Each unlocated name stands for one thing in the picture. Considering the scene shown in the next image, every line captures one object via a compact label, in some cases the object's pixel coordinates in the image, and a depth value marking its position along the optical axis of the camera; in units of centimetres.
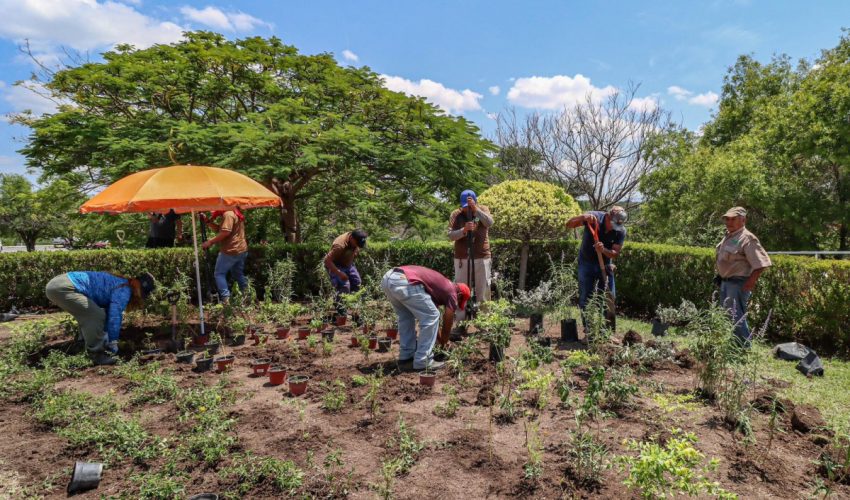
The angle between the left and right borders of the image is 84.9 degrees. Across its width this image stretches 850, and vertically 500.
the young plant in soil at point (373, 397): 381
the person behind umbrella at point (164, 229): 882
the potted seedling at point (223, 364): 510
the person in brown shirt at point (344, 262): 595
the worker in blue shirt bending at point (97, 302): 513
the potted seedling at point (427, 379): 442
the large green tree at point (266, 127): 819
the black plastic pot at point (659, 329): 646
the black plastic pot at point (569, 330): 594
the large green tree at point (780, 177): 1191
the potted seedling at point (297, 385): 434
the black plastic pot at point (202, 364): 504
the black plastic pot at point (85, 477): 286
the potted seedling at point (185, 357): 534
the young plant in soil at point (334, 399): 396
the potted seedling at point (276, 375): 466
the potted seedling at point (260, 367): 491
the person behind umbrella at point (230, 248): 706
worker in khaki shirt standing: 491
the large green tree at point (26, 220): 3097
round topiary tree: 816
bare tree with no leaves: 1836
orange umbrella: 508
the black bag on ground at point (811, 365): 483
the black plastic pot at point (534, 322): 635
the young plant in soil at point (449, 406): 384
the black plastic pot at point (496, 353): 452
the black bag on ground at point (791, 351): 527
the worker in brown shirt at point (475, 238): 621
